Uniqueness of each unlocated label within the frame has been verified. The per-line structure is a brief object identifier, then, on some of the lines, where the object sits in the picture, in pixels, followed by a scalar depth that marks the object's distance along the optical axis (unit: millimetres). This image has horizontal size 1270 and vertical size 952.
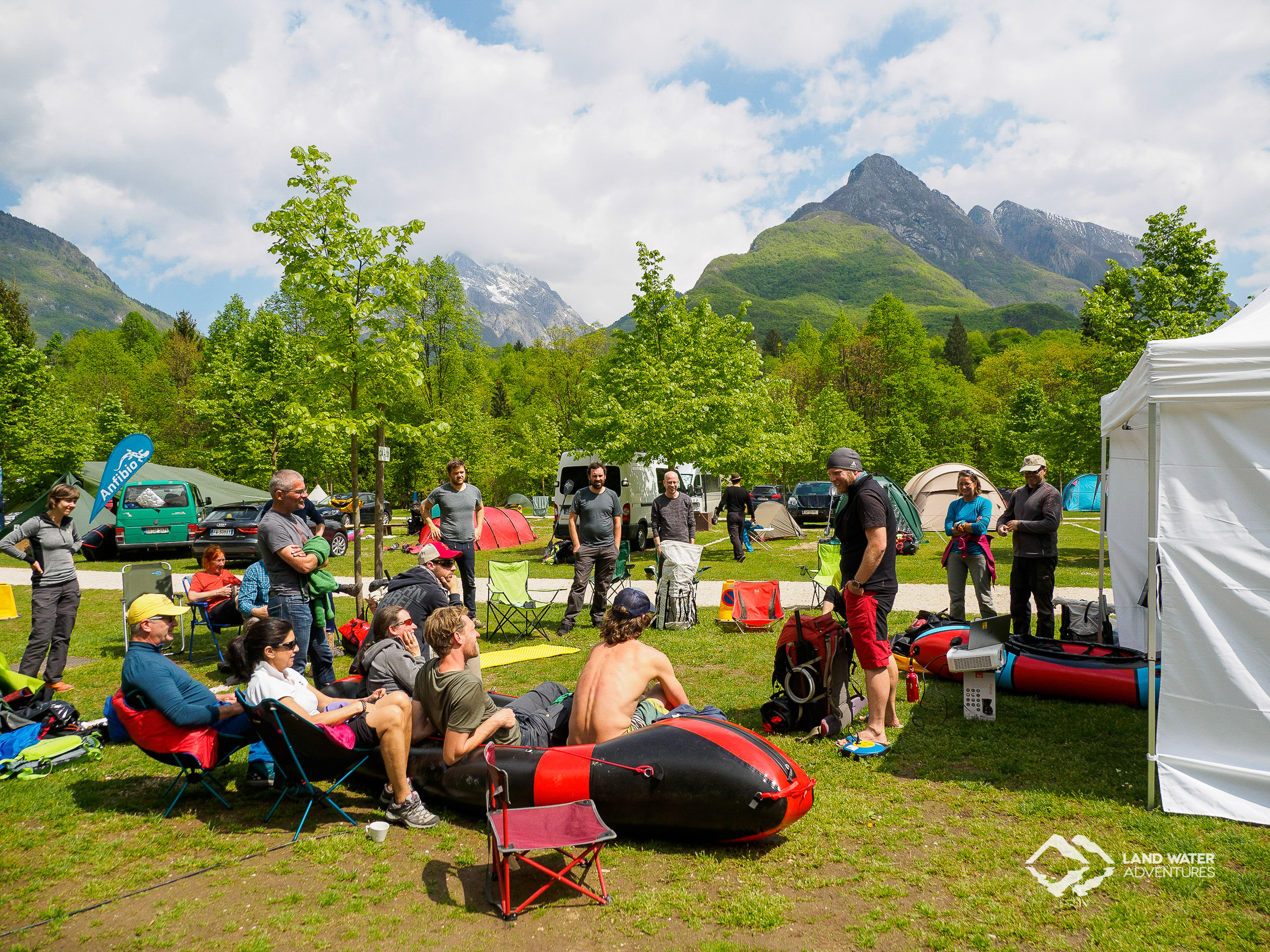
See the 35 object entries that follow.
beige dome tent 20000
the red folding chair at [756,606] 8766
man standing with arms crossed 5711
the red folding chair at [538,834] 3195
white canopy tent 3783
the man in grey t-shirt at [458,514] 8273
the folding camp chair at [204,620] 7882
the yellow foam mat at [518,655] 7430
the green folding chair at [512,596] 8555
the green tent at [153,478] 20406
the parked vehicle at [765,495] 25150
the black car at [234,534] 15172
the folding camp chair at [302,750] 3773
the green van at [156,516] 16703
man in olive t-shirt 3918
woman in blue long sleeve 7289
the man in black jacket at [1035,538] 6824
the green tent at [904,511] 16891
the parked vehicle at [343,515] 22328
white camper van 17016
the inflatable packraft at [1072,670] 5586
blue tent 28562
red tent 20391
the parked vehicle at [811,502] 23734
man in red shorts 4797
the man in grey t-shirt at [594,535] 8727
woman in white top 3969
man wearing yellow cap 4086
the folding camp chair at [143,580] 8211
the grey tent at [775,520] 20156
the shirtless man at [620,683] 4023
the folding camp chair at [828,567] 9719
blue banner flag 11602
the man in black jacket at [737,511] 15344
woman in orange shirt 7832
